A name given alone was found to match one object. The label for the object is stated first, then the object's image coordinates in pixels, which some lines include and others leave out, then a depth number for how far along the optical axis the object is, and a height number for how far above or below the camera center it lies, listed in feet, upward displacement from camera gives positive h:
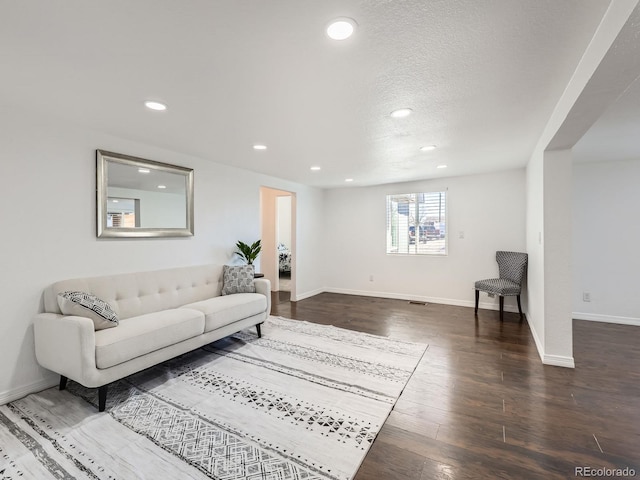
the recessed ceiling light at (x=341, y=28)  4.42 +3.27
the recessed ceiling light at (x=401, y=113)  7.77 +3.41
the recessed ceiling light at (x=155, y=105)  7.28 +3.40
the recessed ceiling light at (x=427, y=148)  11.03 +3.50
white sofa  7.04 -2.36
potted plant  14.26 -0.50
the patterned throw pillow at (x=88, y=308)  7.66 -1.75
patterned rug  5.52 -4.13
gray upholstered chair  13.88 -1.88
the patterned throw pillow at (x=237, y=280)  12.50 -1.66
